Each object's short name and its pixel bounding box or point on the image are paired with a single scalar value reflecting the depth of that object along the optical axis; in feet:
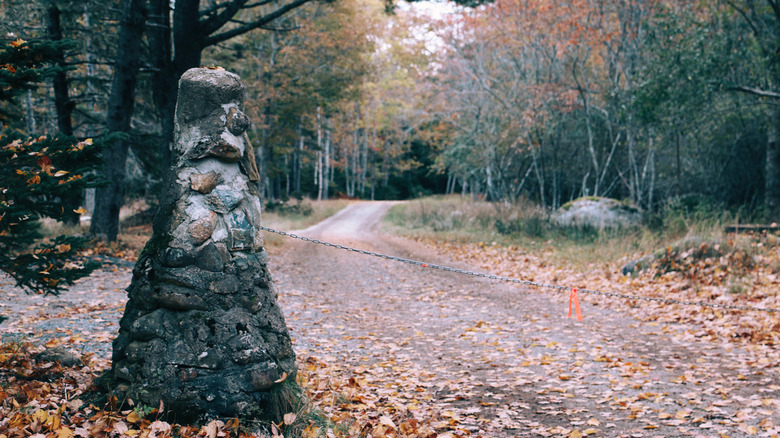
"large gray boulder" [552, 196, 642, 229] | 52.60
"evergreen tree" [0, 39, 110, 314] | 13.66
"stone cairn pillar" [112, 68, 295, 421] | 12.26
